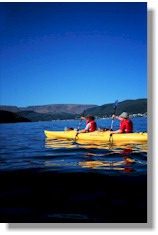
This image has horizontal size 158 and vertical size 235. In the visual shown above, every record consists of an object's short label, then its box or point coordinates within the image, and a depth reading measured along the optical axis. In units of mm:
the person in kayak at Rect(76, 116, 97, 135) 8562
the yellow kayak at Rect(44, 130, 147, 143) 6903
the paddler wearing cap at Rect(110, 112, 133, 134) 7099
